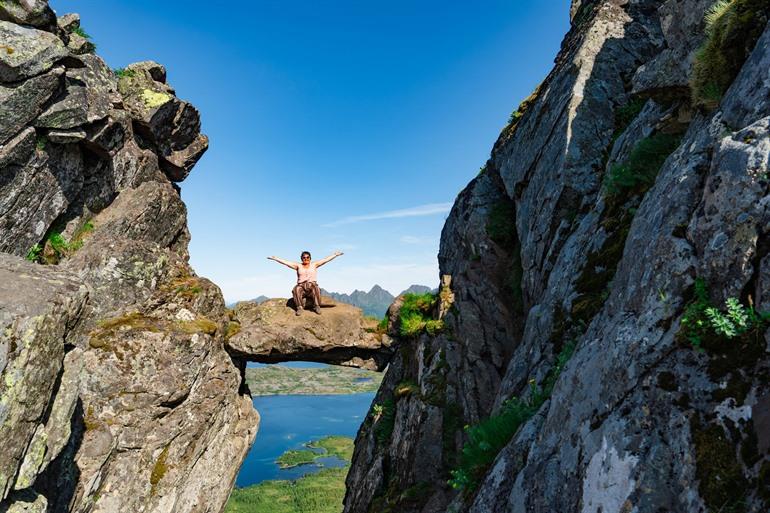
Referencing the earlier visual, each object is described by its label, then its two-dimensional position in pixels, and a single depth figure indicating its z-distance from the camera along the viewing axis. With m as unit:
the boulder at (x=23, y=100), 13.46
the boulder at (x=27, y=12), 14.05
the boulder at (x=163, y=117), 20.00
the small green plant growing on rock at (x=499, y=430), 7.65
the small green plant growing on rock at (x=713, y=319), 3.96
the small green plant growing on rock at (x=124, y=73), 20.06
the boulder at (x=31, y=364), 7.61
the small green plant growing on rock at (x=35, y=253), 14.67
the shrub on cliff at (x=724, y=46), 5.79
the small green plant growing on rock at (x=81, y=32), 18.22
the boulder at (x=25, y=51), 13.39
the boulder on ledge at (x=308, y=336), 18.69
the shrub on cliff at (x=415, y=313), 19.06
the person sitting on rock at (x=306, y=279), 19.94
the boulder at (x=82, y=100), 14.84
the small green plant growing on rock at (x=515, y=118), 17.97
